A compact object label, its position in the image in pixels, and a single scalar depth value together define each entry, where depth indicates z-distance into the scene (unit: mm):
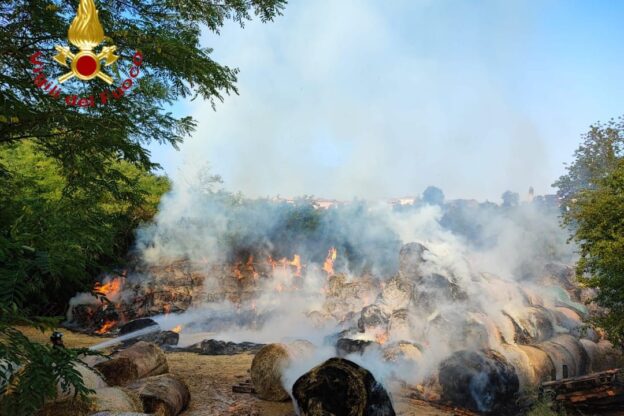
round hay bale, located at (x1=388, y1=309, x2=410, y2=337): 12086
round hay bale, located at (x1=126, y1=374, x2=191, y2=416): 6199
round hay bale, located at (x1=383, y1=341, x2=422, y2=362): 9633
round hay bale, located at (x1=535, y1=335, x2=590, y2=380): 11055
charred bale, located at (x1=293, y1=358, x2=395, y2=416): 5859
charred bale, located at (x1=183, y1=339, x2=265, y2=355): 12460
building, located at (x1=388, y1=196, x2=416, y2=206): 66500
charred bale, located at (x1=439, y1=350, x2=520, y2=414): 8555
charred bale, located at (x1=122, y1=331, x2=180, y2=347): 13323
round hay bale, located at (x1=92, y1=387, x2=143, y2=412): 4584
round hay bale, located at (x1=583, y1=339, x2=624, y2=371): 13044
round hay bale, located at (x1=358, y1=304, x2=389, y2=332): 13305
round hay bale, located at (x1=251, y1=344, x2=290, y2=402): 7844
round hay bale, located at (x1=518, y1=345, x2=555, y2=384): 10309
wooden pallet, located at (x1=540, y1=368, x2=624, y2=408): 8195
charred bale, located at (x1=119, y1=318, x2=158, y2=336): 15312
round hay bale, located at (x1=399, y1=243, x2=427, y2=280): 13875
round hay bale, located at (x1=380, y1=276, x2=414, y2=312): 13820
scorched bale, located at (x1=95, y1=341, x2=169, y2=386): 7348
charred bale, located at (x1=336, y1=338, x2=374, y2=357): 10216
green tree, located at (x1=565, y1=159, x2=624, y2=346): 8594
